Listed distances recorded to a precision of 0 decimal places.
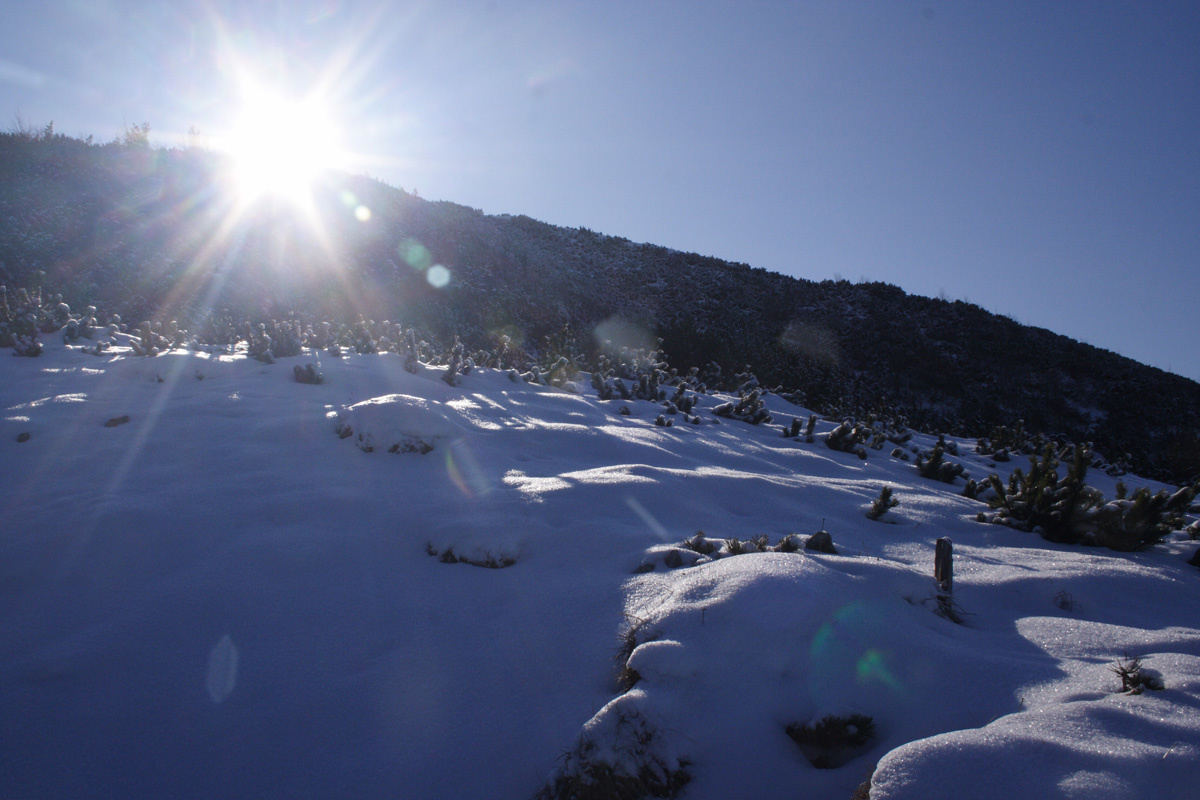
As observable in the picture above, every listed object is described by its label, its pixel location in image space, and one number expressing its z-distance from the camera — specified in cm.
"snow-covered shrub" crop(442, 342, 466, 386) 624
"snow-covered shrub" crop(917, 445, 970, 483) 580
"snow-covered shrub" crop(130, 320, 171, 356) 555
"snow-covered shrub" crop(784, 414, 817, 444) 674
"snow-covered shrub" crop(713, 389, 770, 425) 741
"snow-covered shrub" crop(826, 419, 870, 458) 641
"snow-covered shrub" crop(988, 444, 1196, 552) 364
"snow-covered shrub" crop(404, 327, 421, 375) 633
